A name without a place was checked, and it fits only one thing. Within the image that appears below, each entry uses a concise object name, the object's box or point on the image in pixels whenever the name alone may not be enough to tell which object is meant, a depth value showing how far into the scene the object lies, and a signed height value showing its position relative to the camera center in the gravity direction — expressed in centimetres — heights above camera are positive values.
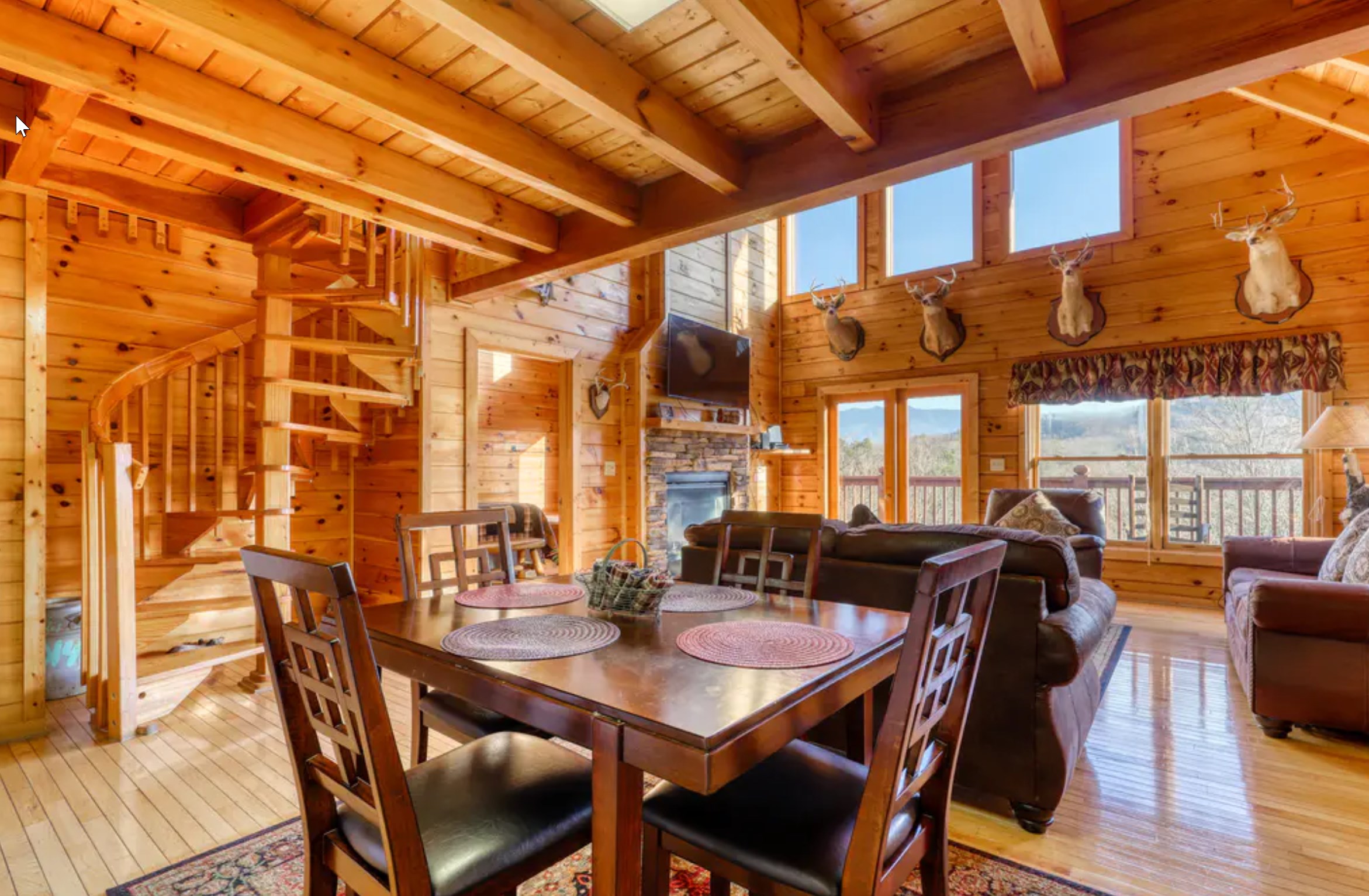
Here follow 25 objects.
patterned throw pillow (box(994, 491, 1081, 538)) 453 -47
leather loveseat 246 -80
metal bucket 321 -97
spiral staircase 284 +6
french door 633 +4
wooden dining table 103 -45
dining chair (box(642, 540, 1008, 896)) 107 -69
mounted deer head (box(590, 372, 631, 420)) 542 +51
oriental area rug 175 -118
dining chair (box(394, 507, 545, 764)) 180 -46
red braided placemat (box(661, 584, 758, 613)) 185 -44
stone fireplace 579 -26
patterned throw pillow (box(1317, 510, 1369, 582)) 294 -46
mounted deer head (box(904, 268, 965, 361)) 616 +126
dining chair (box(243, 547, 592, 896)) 101 -67
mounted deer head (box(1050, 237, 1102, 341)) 541 +131
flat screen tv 595 +88
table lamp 382 +11
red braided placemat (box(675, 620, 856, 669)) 135 -43
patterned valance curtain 467 +64
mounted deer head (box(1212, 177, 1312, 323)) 448 +131
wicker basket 169 -36
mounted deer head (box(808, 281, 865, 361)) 682 +130
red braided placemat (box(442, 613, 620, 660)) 140 -43
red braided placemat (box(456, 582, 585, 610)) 189 -43
